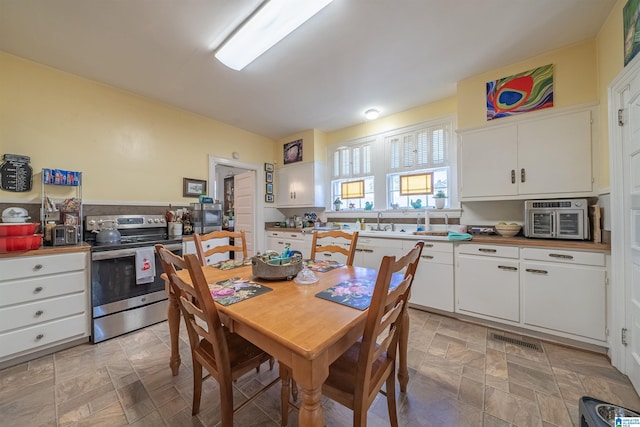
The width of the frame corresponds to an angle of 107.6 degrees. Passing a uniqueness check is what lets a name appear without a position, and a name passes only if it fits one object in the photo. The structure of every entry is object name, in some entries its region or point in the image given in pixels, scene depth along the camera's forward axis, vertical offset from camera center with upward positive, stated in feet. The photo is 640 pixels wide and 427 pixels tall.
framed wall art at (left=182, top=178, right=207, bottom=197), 10.86 +1.29
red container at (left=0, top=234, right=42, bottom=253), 5.80 -0.69
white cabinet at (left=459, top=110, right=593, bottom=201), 6.81 +1.66
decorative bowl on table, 4.54 -1.08
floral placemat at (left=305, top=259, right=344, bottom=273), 5.46 -1.30
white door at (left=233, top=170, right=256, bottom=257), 14.39 +0.58
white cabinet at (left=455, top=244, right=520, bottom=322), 7.13 -2.25
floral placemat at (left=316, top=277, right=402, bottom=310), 3.55 -1.35
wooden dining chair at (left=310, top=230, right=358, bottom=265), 6.25 -0.95
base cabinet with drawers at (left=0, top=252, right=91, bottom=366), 5.75 -2.29
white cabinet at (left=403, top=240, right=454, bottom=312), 8.20 -2.40
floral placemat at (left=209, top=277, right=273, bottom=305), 3.72 -1.33
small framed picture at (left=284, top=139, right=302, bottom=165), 14.08 +3.78
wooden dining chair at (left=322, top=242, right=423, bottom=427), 2.84 -2.28
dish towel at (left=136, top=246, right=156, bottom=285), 7.62 -1.66
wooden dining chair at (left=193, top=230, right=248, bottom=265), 6.13 -0.91
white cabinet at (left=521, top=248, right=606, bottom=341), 6.08 -2.24
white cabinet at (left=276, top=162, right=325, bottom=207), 13.48 +1.69
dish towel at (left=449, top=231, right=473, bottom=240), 7.81 -0.85
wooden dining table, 2.53 -1.38
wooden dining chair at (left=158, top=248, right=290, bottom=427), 3.23 -2.37
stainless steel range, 6.97 -2.13
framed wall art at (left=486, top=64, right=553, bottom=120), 7.30 +3.85
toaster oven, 6.64 -0.27
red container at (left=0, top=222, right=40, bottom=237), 5.77 -0.33
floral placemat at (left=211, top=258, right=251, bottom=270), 5.63 -1.26
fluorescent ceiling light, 5.21 +4.63
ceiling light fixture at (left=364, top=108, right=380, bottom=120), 10.92 +4.70
